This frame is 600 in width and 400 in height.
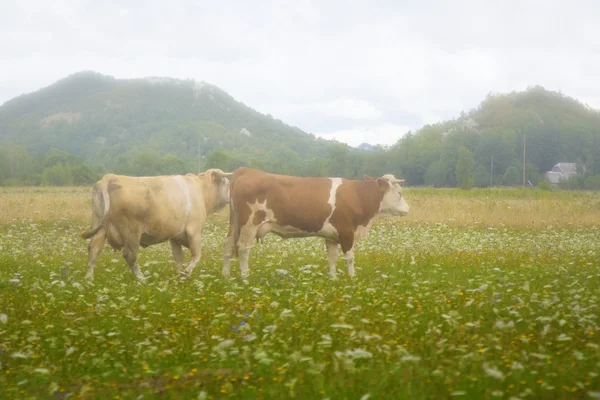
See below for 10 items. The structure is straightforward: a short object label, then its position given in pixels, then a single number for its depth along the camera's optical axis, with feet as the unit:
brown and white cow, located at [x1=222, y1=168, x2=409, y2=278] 40.68
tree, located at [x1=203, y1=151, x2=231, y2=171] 279.38
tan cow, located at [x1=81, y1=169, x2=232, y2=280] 38.32
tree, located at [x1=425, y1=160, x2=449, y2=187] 229.04
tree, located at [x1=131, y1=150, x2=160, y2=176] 336.90
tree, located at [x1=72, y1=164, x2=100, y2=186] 312.29
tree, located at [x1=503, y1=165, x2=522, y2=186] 230.48
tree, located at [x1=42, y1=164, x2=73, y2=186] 310.65
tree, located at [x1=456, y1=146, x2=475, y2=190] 224.12
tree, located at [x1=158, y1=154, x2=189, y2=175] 330.34
